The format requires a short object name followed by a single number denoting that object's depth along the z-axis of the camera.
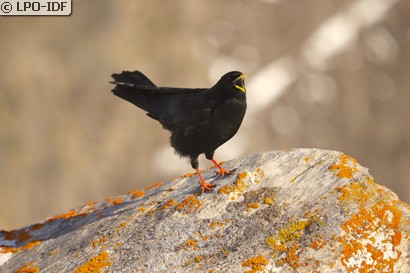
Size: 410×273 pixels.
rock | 17.83
